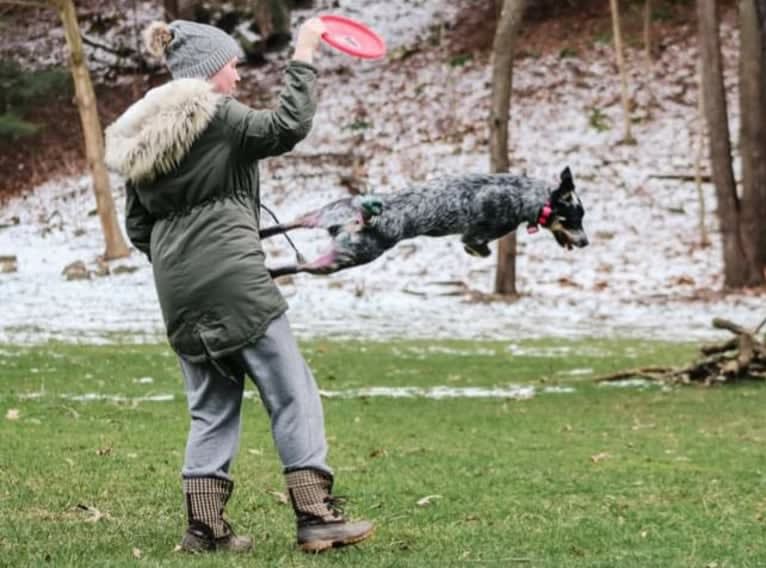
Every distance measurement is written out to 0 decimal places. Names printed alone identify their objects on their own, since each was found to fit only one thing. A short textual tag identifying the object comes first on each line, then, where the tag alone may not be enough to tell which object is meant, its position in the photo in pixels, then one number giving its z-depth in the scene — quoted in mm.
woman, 9398
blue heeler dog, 9570
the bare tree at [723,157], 43250
